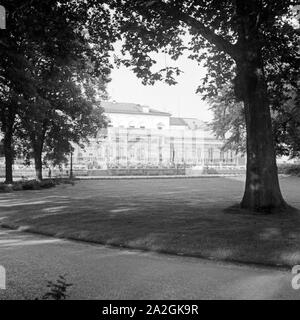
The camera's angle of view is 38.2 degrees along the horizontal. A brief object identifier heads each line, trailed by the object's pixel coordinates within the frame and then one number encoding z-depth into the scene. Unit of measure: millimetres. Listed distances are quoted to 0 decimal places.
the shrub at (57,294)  4762
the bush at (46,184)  30805
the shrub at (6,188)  28047
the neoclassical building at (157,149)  77875
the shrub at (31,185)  29536
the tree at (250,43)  13930
